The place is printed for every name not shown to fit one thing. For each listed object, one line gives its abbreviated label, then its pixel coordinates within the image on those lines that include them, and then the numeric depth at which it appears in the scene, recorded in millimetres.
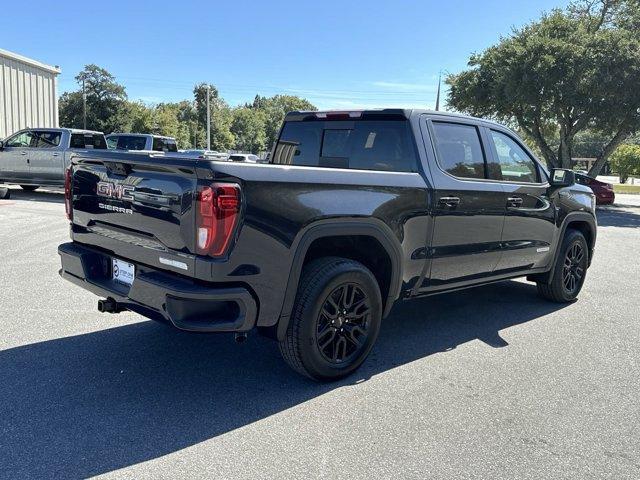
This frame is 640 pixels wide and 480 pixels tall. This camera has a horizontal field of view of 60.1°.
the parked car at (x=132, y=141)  17875
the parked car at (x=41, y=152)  15102
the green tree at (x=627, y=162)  53781
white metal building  22172
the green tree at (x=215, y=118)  79125
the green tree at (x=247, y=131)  101562
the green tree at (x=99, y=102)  62438
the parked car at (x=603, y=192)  22969
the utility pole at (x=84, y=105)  60581
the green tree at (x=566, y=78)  21078
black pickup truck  3135
